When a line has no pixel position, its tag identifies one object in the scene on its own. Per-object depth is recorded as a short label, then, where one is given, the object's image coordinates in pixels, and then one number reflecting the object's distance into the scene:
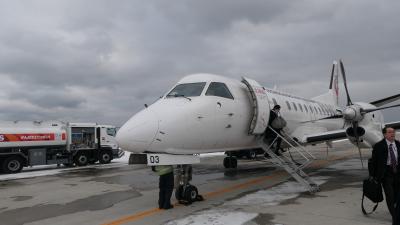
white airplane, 8.45
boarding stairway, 10.18
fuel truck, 20.25
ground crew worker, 8.50
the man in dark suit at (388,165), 6.50
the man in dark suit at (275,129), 11.84
